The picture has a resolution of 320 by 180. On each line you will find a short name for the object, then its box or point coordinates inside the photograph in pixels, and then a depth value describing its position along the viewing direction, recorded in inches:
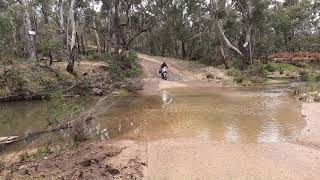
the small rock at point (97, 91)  803.0
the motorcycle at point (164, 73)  1161.4
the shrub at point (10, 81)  766.5
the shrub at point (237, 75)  1091.9
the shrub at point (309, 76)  1130.7
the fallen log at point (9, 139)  431.1
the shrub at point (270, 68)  1318.9
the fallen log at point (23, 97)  749.9
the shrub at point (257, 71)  1181.2
